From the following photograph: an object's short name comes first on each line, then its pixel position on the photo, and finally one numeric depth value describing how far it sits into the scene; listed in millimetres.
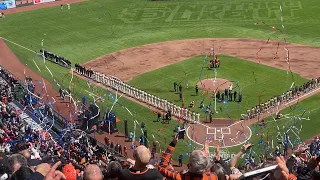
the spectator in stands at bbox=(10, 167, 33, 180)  11320
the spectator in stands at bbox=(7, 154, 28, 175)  11703
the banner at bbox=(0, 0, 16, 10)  87438
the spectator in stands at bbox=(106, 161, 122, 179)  12047
